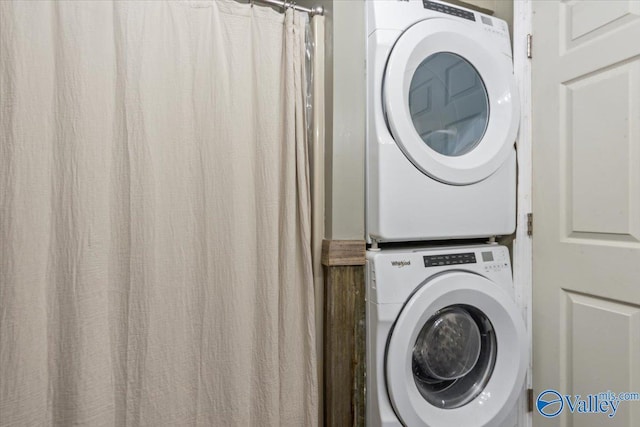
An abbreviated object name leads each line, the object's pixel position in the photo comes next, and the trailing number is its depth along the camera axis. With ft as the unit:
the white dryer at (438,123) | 3.78
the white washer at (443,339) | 3.64
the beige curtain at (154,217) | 2.92
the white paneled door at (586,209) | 3.43
